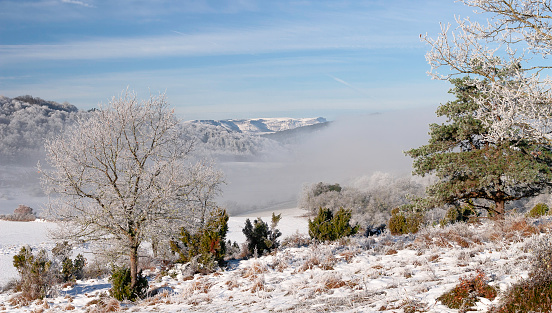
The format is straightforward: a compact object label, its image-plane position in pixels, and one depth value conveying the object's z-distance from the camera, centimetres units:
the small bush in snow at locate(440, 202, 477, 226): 1969
